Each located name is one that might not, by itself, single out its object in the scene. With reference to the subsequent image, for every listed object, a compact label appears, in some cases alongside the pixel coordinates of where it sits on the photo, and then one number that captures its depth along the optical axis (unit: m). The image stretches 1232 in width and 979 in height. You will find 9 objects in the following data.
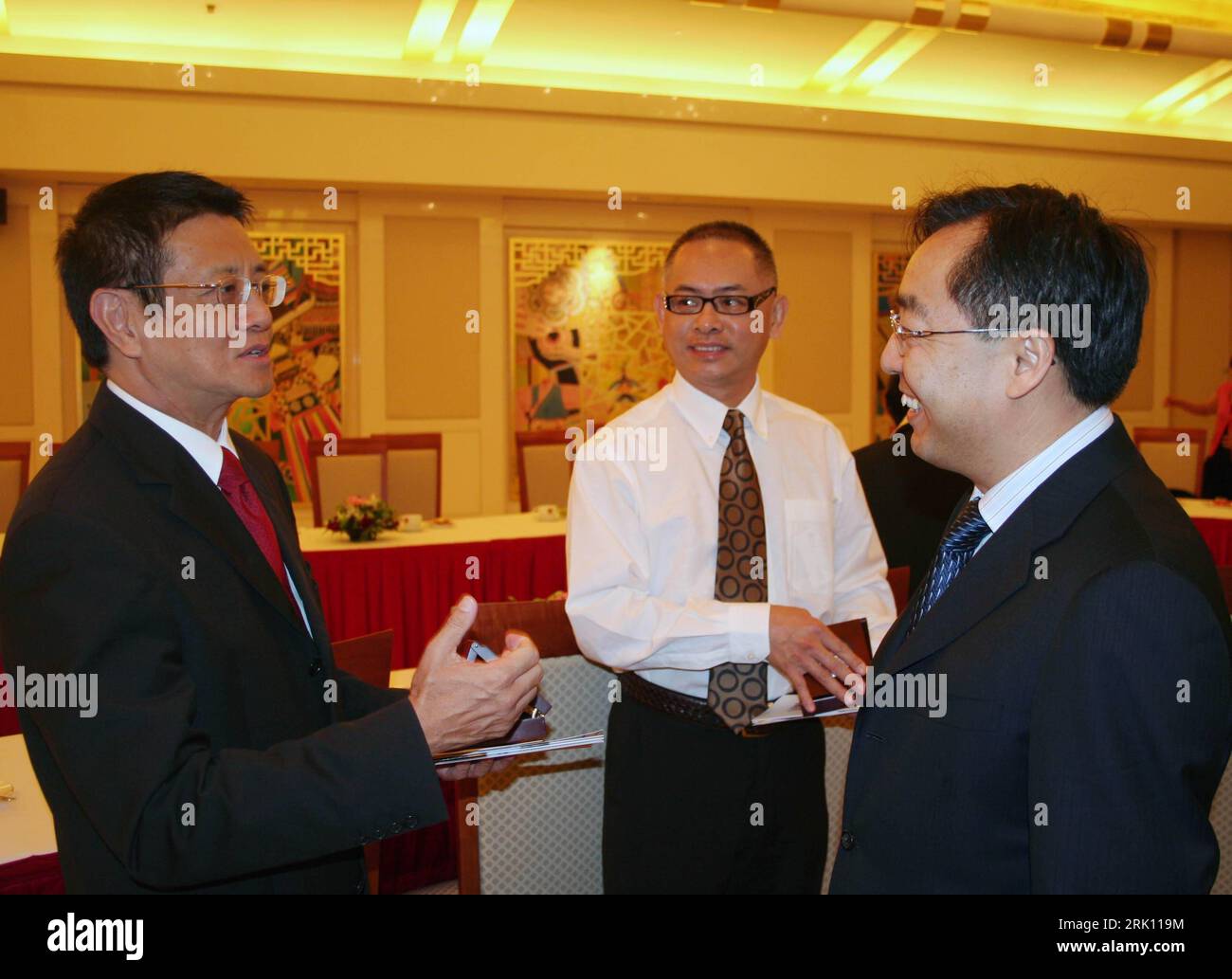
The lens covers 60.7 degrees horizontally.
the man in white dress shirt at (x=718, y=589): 2.08
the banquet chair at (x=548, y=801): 2.28
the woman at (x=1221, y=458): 7.52
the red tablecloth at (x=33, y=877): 1.83
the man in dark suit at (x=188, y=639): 1.24
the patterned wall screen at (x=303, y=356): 8.57
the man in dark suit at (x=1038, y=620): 1.11
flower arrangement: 4.85
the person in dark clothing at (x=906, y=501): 2.91
